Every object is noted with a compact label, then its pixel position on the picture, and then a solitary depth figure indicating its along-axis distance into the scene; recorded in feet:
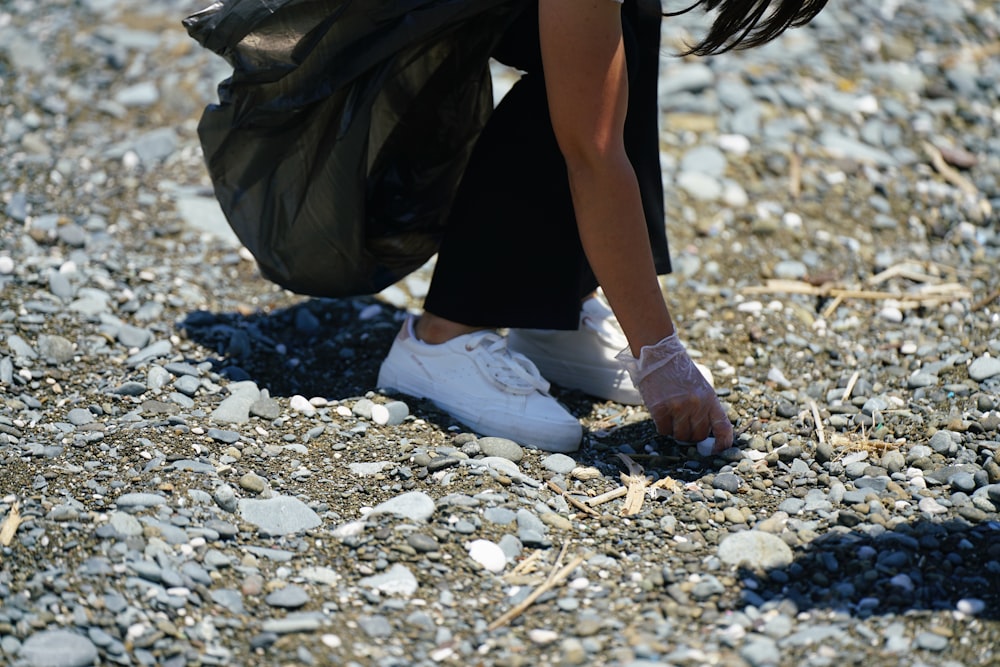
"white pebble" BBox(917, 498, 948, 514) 13.25
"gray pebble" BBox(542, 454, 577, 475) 14.80
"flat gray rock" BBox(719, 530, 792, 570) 12.38
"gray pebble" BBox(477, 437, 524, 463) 14.92
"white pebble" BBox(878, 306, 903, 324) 19.47
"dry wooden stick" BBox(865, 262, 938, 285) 20.79
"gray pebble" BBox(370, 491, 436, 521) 13.11
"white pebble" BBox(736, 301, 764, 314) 19.81
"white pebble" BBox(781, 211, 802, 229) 22.48
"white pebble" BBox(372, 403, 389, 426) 15.76
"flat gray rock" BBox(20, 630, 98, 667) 10.57
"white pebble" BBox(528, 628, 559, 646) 11.16
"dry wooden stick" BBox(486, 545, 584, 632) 11.54
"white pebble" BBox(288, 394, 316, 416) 15.88
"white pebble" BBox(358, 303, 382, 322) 19.52
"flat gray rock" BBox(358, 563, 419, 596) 11.94
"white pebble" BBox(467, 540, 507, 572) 12.49
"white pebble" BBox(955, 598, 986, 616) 11.24
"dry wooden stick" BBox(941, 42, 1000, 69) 27.81
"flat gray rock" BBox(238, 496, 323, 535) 12.94
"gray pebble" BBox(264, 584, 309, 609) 11.55
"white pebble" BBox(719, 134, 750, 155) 24.61
